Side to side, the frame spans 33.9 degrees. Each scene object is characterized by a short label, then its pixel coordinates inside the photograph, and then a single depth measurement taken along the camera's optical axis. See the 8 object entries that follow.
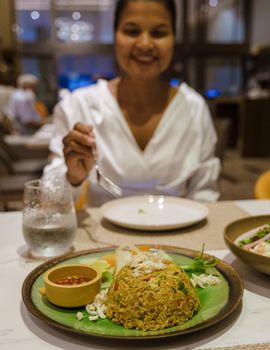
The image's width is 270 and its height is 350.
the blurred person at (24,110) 5.96
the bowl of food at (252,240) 0.82
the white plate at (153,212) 1.17
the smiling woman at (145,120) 1.65
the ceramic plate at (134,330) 0.63
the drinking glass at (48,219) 1.00
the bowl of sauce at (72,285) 0.71
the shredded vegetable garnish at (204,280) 0.78
